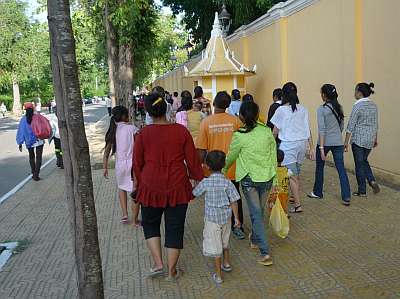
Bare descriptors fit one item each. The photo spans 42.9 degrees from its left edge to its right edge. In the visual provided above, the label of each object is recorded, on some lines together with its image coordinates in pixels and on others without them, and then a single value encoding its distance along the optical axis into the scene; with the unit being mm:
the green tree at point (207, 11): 18906
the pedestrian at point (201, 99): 8062
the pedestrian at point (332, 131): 6953
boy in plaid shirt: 4602
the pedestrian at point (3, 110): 52469
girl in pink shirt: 6531
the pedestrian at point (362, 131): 7152
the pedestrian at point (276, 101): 7797
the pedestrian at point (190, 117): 7516
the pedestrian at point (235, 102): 9718
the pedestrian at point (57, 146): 12836
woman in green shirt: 4996
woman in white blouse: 6520
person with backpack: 11273
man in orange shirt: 5742
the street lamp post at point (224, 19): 16434
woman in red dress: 4527
